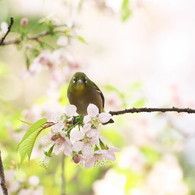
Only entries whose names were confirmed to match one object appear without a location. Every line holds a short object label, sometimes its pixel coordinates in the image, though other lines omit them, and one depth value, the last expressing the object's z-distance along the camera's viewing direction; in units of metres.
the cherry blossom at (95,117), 5.72
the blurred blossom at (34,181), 5.94
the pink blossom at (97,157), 5.73
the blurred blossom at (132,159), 7.15
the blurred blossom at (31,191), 5.93
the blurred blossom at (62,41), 5.98
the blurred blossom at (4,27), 5.93
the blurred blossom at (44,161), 5.74
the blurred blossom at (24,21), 5.96
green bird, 5.81
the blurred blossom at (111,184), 6.38
